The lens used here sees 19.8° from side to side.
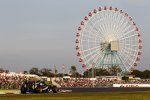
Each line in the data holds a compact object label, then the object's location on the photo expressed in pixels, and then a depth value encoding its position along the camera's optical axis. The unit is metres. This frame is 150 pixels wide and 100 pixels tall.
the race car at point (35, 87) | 61.78
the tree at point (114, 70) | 137.12
